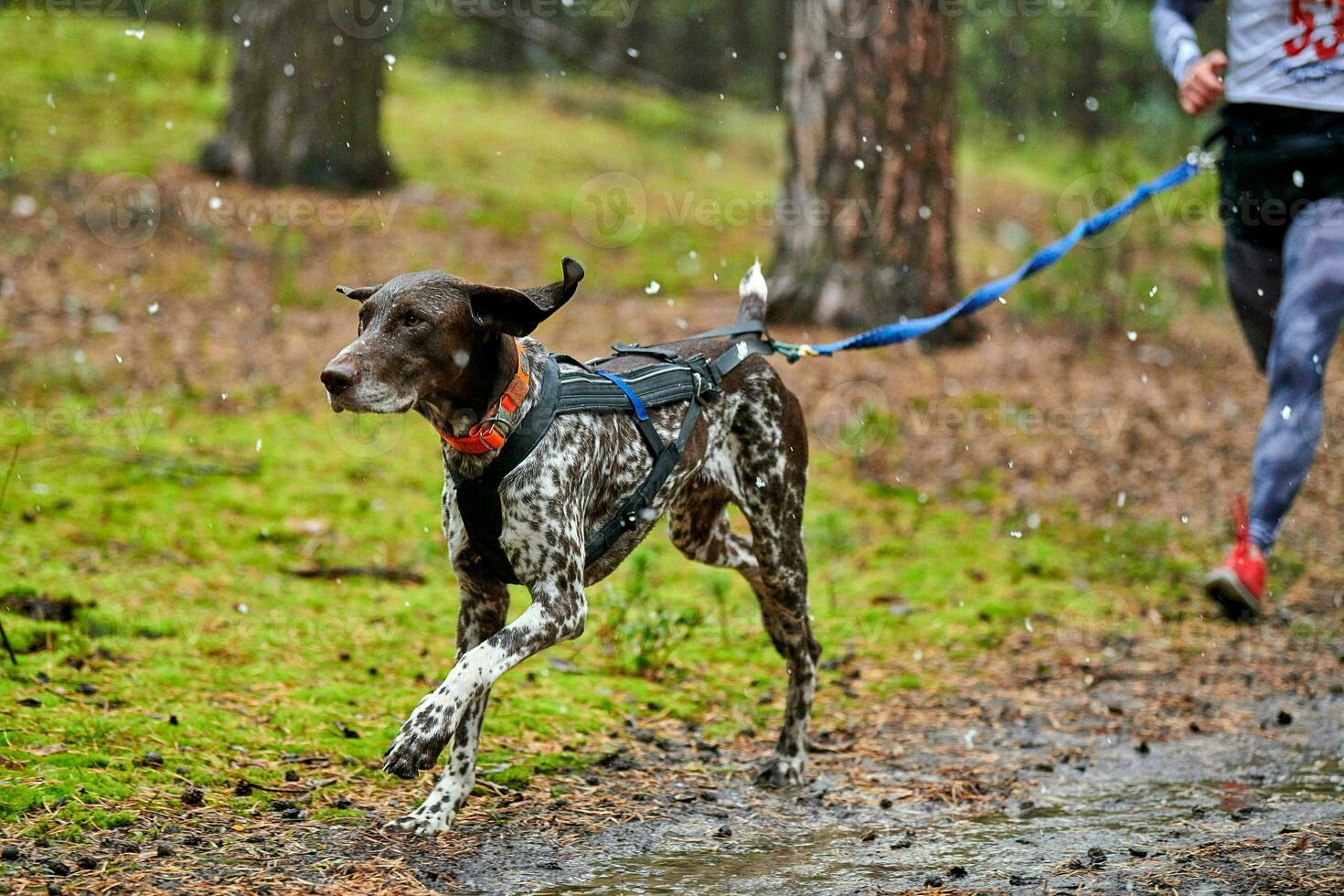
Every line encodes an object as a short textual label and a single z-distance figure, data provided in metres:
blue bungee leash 10.89
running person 10.94
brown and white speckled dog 7.71
